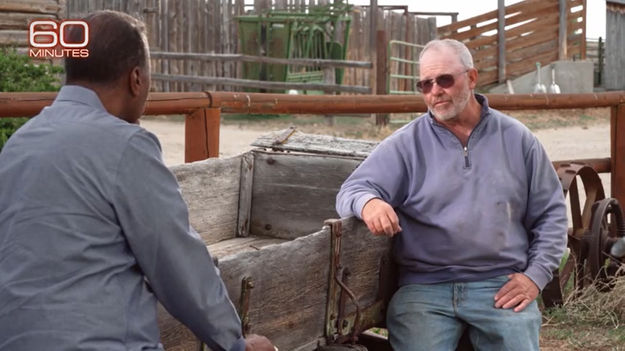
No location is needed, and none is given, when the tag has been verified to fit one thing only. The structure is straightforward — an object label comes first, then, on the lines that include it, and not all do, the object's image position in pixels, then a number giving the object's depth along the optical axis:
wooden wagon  2.72
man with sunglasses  3.27
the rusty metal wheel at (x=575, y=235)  4.89
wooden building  19.25
